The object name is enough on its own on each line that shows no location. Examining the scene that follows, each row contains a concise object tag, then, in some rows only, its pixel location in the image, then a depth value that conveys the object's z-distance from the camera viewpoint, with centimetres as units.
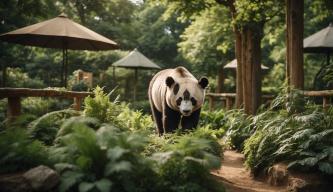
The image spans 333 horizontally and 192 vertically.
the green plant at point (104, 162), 423
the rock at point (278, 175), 660
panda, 778
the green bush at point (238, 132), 1061
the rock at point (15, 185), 423
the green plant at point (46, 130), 604
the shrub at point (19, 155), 457
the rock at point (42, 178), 421
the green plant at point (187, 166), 487
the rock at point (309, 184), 612
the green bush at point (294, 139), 636
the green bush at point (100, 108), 709
